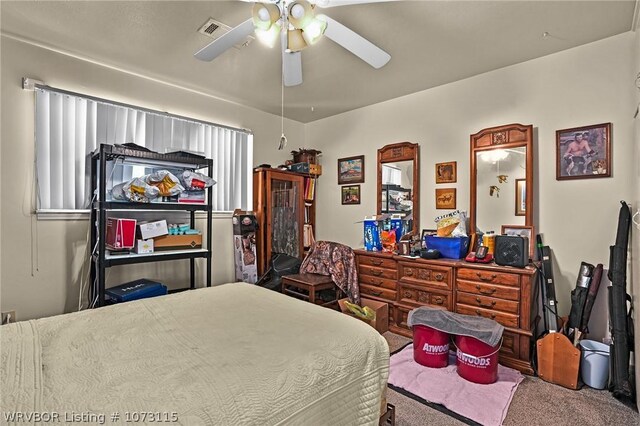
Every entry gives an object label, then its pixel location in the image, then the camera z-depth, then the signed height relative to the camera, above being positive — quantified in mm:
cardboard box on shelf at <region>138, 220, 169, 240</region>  2754 -145
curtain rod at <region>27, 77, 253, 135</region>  2562 +1000
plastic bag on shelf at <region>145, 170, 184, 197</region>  2787 +265
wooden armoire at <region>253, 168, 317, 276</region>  3883 +25
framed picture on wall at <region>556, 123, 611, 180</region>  2422 +468
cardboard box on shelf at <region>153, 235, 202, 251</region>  2869 -276
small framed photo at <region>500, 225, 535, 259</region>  2699 -170
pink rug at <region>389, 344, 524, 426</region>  1932 -1196
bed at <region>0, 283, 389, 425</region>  880 -513
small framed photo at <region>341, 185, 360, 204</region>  4062 +231
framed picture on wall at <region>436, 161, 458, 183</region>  3232 +405
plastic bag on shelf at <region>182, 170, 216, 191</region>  3010 +298
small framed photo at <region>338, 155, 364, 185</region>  4031 +542
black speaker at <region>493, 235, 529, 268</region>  2488 -308
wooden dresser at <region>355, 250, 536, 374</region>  2424 -687
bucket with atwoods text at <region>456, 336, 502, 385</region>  2221 -1042
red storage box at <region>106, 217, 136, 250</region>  2617 -178
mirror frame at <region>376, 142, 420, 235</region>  3490 +608
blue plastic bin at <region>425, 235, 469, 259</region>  2922 -317
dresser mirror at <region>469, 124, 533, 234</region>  2754 +309
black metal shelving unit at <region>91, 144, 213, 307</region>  2525 +44
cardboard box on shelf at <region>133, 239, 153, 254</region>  2726 -294
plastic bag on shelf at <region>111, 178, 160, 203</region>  2695 +181
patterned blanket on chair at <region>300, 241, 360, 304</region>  3424 -592
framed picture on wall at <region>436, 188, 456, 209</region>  3238 +141
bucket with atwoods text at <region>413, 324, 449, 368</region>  2469 -1050
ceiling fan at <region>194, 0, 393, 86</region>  1567 +967
